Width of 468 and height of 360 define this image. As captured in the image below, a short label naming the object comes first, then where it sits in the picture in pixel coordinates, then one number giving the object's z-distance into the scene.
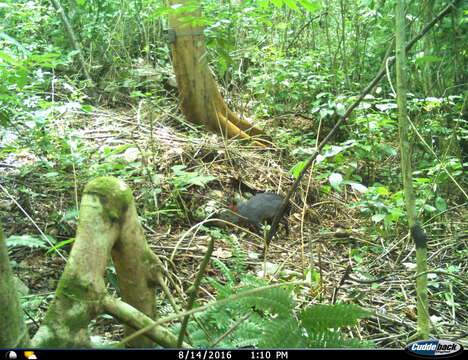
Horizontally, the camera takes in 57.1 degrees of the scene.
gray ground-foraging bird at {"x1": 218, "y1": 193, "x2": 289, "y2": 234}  3.26
